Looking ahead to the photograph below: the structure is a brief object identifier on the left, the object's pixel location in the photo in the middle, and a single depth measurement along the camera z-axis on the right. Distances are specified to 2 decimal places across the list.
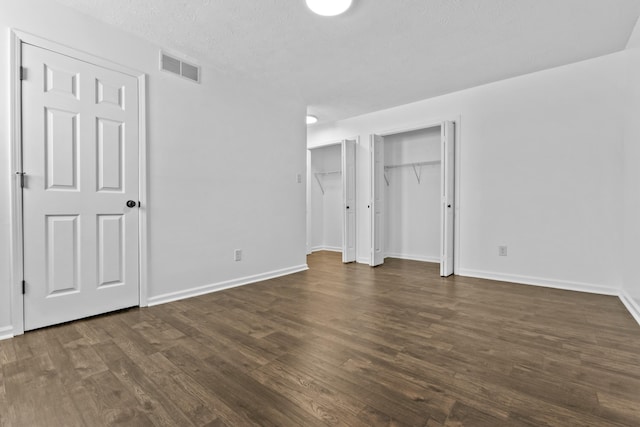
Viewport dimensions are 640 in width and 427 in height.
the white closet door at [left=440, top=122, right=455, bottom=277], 4.17
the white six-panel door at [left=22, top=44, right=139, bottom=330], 2.29
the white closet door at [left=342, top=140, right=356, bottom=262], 5.25
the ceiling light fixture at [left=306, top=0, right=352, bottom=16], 2.35
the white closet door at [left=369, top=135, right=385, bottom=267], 4.92
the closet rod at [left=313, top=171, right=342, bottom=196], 6.77
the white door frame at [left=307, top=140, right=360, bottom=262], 6.54
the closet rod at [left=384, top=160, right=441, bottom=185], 5.18
